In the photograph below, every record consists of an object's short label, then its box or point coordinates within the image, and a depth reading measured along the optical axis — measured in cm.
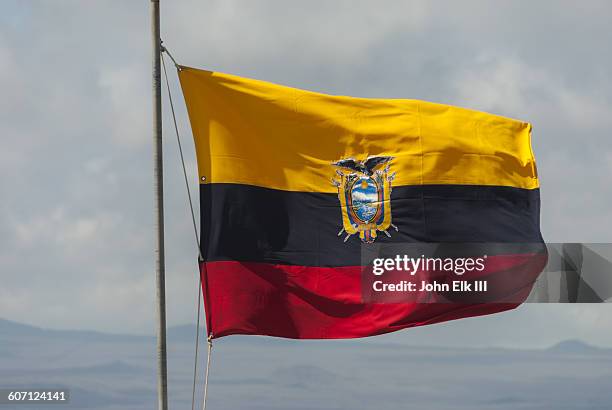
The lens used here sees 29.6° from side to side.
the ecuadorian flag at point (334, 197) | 2178
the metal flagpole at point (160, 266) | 2019
